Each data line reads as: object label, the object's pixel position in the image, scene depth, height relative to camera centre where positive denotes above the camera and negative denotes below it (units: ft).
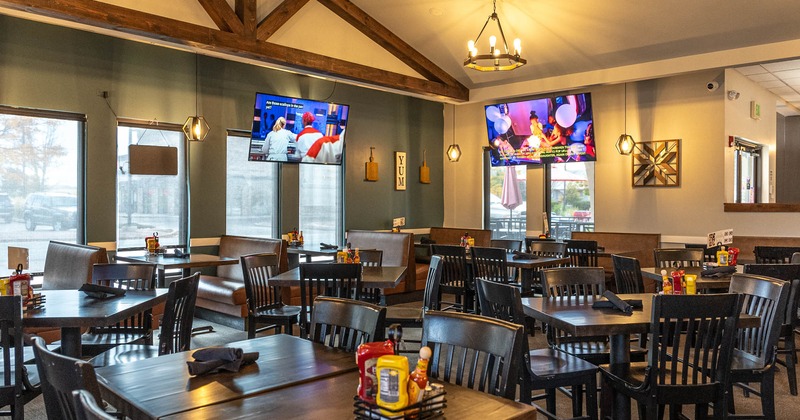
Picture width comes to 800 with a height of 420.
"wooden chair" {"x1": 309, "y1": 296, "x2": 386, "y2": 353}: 8.32 -1.54
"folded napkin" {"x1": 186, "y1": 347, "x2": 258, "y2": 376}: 7.34 -1.81
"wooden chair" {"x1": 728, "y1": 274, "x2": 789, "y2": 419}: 10.78 -2.33
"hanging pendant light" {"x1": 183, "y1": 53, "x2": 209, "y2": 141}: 23.25 +3.12
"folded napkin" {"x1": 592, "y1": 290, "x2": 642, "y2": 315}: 10.91 -1.71
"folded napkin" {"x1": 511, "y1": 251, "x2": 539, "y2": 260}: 21.62 -1.62
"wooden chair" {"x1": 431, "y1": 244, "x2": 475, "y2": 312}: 21.13 -2.25
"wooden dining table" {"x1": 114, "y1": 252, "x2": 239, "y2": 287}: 19.67 -1.65
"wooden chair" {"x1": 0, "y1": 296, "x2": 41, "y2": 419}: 9.45 -2.23
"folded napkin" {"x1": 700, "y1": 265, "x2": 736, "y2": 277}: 15.72 -1.58
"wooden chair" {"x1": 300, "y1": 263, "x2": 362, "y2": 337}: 14.64 -1.63
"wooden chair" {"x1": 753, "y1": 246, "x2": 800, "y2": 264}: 18.69 -1.36
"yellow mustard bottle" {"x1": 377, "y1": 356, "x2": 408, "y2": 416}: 5.51 -1.53
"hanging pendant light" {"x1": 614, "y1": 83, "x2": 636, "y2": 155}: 27.55 +2.91
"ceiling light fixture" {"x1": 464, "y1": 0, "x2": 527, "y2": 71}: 20.71 +5.16
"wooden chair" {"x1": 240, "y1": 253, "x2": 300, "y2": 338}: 16.15 -2.39
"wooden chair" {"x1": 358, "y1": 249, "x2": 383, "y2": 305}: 18.70 -1.41
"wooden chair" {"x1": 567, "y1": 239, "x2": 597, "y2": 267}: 22.16 -1.55
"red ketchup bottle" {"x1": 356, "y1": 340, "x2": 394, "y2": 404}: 5.84 -1.47
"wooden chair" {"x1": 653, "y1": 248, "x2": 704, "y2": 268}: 18.49 -1.42
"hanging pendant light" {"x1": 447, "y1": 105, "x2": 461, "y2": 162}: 32.99 +3.06
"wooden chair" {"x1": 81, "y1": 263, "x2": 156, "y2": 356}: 13.70 -1.68
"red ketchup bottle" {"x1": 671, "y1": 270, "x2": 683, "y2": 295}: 12.37 -1.48
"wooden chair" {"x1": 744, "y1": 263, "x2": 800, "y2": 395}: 14.12 -2.42
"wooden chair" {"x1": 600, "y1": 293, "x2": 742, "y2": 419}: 9.27 -2.16
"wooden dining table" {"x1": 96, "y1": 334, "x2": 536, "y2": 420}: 6.07 -1.95
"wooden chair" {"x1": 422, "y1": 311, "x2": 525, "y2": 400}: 6.84 -1.57
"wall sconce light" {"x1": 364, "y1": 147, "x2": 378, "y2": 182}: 31.30 +2.00
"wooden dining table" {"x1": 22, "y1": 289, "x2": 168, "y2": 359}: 10.64 -1.79
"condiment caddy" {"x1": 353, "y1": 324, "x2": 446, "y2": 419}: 5.52 -1.61
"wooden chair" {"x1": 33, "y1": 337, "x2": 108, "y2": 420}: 5.61 -1.56
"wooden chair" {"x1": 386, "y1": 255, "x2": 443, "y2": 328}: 15.55 -2.24
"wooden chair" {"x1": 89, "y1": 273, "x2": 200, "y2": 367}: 11.50 -2.28
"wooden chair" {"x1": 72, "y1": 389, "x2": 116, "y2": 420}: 4.47 -1.45
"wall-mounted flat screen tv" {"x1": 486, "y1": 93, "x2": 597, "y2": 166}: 28.94 +3.85
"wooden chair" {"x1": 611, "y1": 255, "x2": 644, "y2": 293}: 14.87 -1.59
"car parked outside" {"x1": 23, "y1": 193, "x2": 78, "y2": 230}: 21.44 -0.01
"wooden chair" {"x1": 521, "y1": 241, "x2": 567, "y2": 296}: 21.51 -1.48
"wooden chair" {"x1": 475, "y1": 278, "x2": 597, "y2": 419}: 10.10 -2.70
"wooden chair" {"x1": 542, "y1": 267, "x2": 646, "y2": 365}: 12.15 -1.78
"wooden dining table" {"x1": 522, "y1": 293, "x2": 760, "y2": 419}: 9.91 -1.82
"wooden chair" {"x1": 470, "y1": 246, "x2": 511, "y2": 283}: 19.99 -1.77
